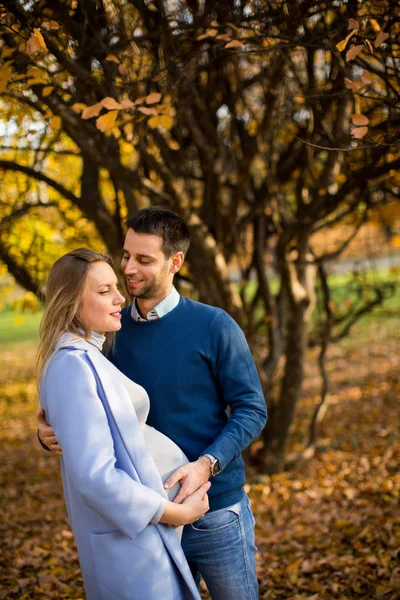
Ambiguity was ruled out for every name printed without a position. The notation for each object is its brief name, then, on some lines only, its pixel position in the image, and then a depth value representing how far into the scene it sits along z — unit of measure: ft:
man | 7.64
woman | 6.06
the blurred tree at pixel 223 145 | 11.56
